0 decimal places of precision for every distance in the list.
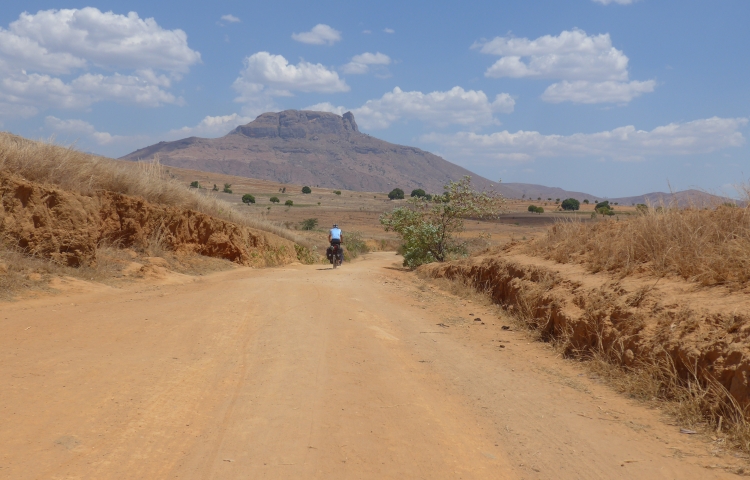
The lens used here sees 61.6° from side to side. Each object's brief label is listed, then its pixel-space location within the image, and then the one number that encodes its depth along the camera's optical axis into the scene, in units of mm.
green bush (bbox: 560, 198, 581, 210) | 75438
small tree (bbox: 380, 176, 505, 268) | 25062
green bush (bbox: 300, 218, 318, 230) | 50688
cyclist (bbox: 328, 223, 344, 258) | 24109
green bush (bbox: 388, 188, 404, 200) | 116988
